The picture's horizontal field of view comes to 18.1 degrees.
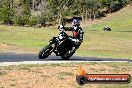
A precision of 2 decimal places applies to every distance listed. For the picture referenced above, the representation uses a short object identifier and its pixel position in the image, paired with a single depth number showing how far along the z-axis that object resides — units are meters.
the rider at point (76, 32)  20.56
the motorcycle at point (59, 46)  20.88
